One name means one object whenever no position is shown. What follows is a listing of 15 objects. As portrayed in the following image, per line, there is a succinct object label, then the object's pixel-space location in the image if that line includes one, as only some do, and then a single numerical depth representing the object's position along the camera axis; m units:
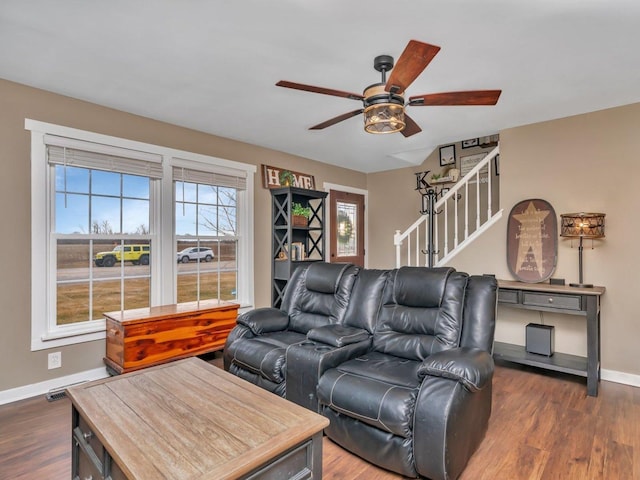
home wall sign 4.71
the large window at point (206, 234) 3.95
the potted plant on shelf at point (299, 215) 4.56
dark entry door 5.78
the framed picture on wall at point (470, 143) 4.80
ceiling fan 2.05
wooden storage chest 3.07
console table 3.01
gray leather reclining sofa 1.82
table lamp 3.29
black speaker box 3.43
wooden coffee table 1.18
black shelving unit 4.51
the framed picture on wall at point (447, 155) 5.13
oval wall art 3.68
